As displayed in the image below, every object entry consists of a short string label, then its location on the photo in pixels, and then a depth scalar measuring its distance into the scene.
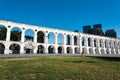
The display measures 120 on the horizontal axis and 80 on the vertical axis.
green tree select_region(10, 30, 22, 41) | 41.02
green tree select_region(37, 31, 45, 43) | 43.62
